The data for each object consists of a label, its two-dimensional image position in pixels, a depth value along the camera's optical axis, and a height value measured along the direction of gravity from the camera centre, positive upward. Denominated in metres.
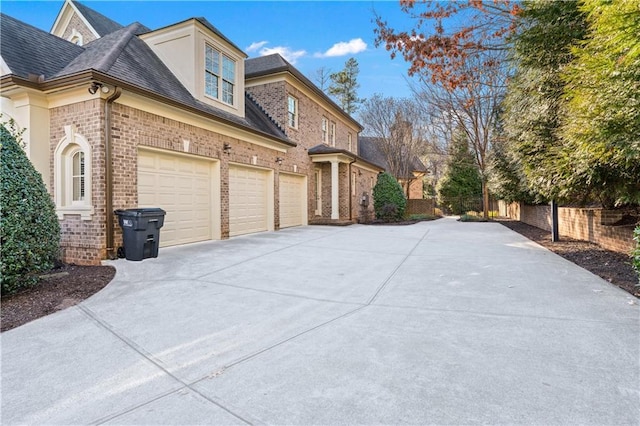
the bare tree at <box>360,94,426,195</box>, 22.47 +5.63
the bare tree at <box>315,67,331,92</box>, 32.34 +13.09
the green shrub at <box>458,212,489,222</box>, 19.10 -0.52
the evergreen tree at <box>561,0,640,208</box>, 4.27 +1.60
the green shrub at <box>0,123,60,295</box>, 4.16 -0.11
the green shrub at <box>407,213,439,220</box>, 21.13 -0.42
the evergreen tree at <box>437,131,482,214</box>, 23.19 +2.16
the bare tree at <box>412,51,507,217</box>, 17.56 +5.46
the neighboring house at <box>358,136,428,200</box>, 25.16 +3.98
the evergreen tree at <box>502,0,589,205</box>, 6.86 +2.86
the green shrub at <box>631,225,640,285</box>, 3.97 -0.55
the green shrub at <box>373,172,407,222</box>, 18.89 +0.66
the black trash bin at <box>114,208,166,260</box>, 6.53 -0.35
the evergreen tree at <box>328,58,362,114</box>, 31.97 +11.80
